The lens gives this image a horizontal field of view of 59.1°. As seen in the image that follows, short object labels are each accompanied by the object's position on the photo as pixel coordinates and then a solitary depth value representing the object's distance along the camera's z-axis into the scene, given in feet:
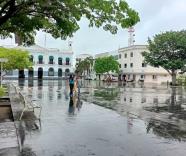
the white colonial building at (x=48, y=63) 133.55
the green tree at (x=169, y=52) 90.50
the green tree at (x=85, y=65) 164.87
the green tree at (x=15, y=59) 71.44
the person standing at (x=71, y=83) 38.35
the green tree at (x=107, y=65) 134.67
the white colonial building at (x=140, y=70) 129.08
